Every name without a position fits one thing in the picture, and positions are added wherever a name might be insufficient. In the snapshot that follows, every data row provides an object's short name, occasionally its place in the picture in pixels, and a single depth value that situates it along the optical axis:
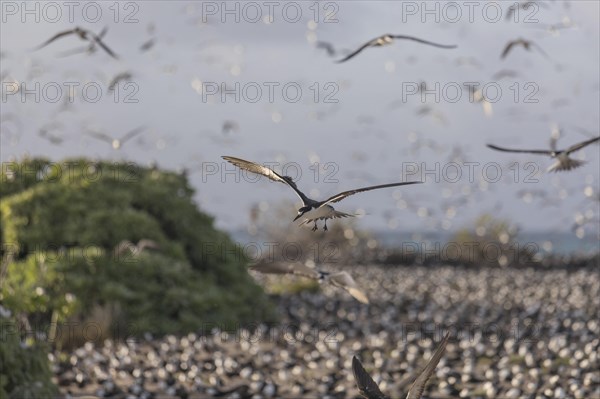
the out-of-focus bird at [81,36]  13.61
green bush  22.97
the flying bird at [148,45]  21.95
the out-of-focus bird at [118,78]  20.15
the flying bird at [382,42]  10.58
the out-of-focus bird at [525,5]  15.41
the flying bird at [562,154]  8.69
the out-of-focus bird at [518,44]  15.63
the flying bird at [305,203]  7.95
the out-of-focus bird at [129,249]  20.57
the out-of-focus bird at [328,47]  22.91
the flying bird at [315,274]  10.55
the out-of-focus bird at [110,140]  21.45
